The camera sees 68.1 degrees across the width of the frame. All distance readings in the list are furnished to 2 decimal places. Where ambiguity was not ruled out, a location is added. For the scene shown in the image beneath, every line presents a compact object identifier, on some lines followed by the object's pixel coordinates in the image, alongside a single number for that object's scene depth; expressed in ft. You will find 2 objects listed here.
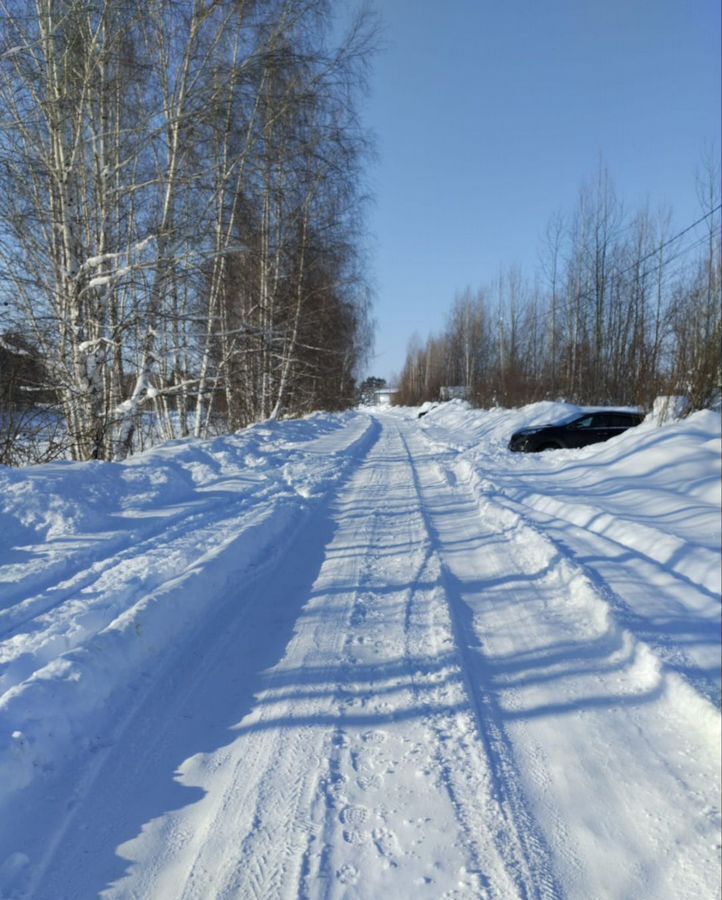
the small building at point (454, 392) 164.96
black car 42.68
